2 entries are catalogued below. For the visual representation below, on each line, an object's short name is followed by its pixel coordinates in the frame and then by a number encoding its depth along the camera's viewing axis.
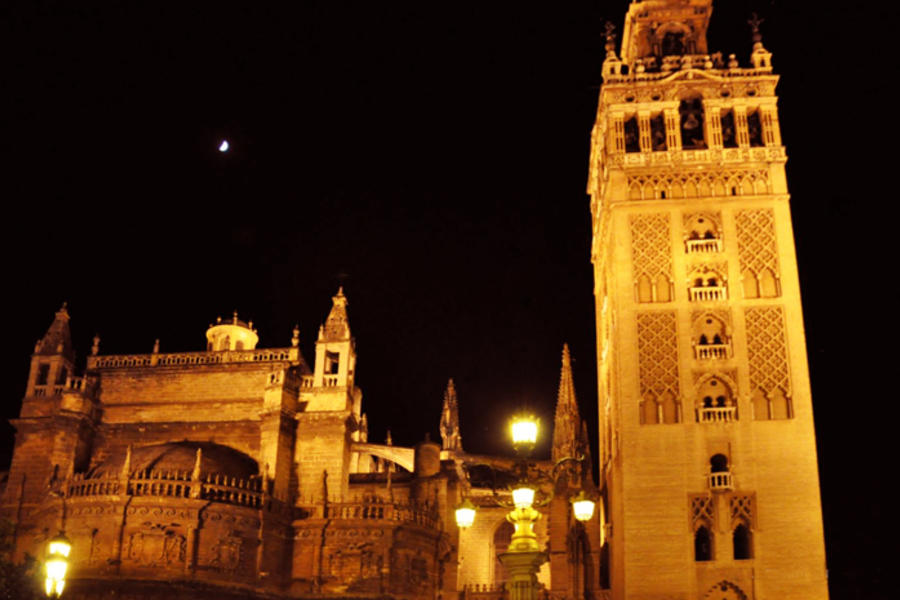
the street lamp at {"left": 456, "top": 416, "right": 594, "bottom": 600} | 15.80
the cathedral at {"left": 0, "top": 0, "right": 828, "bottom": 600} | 33.50
